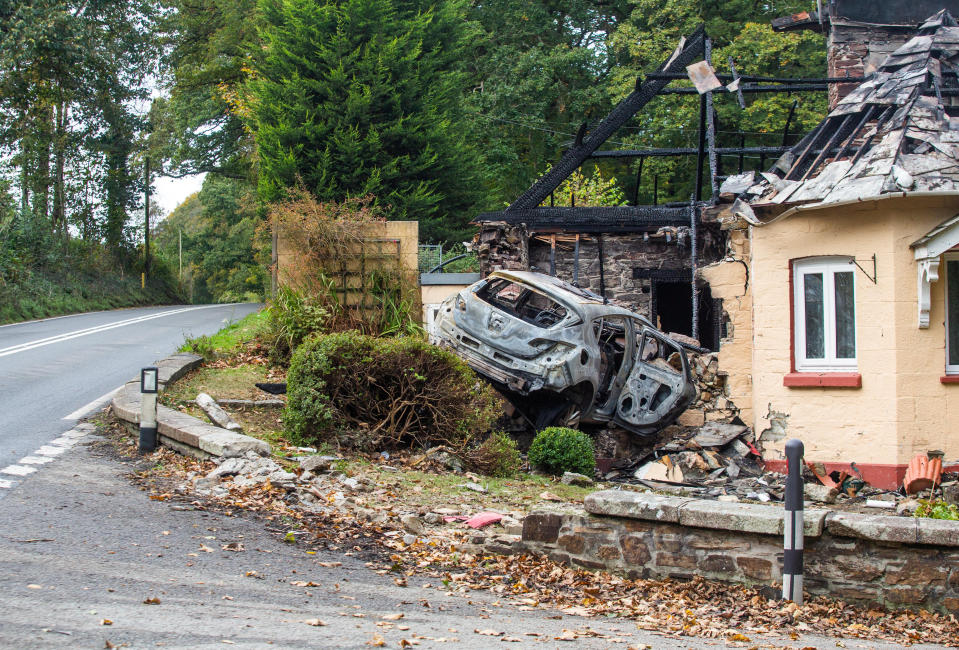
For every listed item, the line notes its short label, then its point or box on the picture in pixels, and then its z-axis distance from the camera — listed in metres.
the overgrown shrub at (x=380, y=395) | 9.48
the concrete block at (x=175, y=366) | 11.66
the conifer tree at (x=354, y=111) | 23.44
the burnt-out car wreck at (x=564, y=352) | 11.61
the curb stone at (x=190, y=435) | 8.21
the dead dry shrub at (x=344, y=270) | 15.28
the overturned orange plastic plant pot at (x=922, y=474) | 10.45
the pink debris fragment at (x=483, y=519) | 7.14
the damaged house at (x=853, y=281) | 10.74
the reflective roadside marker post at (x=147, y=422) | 8.77
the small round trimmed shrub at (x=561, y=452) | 10.88
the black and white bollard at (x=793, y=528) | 5.29
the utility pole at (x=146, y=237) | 40.53
